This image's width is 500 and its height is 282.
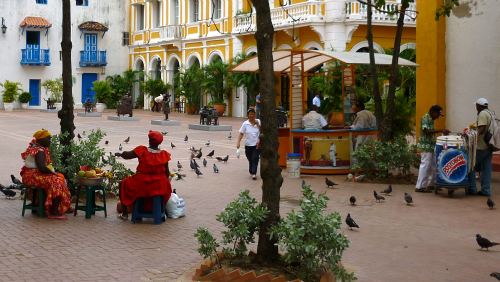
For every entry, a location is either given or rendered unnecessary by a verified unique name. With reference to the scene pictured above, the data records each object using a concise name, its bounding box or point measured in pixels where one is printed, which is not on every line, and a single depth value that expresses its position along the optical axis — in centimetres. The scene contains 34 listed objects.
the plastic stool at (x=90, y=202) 989
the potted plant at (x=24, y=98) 4750
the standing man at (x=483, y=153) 1198
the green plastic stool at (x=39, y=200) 978
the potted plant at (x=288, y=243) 610
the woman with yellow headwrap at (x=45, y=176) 966
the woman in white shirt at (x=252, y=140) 1451
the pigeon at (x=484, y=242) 810
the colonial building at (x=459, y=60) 1553
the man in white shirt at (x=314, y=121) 1527
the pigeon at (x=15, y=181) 1216
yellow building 3170
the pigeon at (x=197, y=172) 1495
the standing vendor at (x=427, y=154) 1256
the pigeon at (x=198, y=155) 1838
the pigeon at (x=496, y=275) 639
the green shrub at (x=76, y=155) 1072
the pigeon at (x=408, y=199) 1120
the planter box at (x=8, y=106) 4638
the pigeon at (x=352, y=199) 1117
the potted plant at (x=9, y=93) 4588
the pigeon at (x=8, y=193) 1144
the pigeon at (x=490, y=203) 1082
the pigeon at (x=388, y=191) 1227
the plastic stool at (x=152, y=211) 956
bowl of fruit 982
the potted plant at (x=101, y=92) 4425
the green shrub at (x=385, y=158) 1371
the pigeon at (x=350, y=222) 915
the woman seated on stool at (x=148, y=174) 946
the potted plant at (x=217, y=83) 3822
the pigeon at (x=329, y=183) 1295
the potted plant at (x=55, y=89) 4578
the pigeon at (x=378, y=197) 1152
